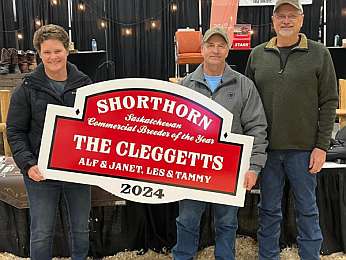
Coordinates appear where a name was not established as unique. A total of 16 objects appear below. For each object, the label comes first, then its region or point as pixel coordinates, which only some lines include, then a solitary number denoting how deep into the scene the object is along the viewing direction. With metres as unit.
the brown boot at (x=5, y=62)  5.83
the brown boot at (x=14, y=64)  5.92
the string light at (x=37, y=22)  9.40
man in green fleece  2.18
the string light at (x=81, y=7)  9.34
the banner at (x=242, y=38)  8.18
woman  1.99
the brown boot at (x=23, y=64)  6.03
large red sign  2.08
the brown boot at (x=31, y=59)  6.16
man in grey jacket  2.11
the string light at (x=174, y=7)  9.46
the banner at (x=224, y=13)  7.52
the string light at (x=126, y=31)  9.48
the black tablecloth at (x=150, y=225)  2.80
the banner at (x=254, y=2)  9.30
